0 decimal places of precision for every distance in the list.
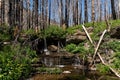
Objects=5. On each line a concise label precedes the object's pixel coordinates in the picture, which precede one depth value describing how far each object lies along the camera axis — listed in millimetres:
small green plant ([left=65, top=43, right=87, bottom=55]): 6979
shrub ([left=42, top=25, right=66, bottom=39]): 8446
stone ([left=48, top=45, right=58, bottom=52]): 8187
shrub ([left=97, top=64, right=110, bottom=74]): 5065
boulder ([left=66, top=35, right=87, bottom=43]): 7912
